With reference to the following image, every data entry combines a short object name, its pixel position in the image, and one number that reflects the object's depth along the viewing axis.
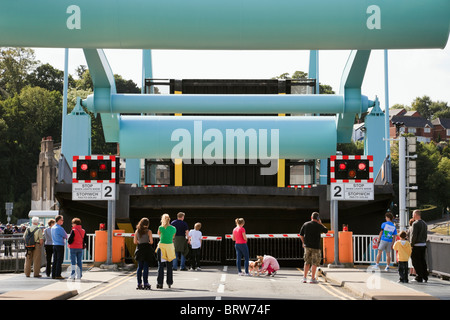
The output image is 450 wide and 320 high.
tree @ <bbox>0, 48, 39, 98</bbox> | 111.44
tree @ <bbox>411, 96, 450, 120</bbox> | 182.38
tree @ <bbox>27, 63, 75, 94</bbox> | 115.50
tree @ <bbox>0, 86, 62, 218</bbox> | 91.31
